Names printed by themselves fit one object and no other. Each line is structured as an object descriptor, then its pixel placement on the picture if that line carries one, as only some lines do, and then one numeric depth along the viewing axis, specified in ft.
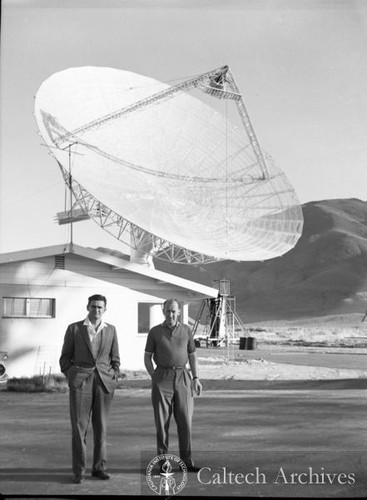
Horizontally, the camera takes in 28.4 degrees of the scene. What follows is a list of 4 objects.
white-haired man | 20.99
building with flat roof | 51.57
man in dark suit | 20.92
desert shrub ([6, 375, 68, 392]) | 44.24
